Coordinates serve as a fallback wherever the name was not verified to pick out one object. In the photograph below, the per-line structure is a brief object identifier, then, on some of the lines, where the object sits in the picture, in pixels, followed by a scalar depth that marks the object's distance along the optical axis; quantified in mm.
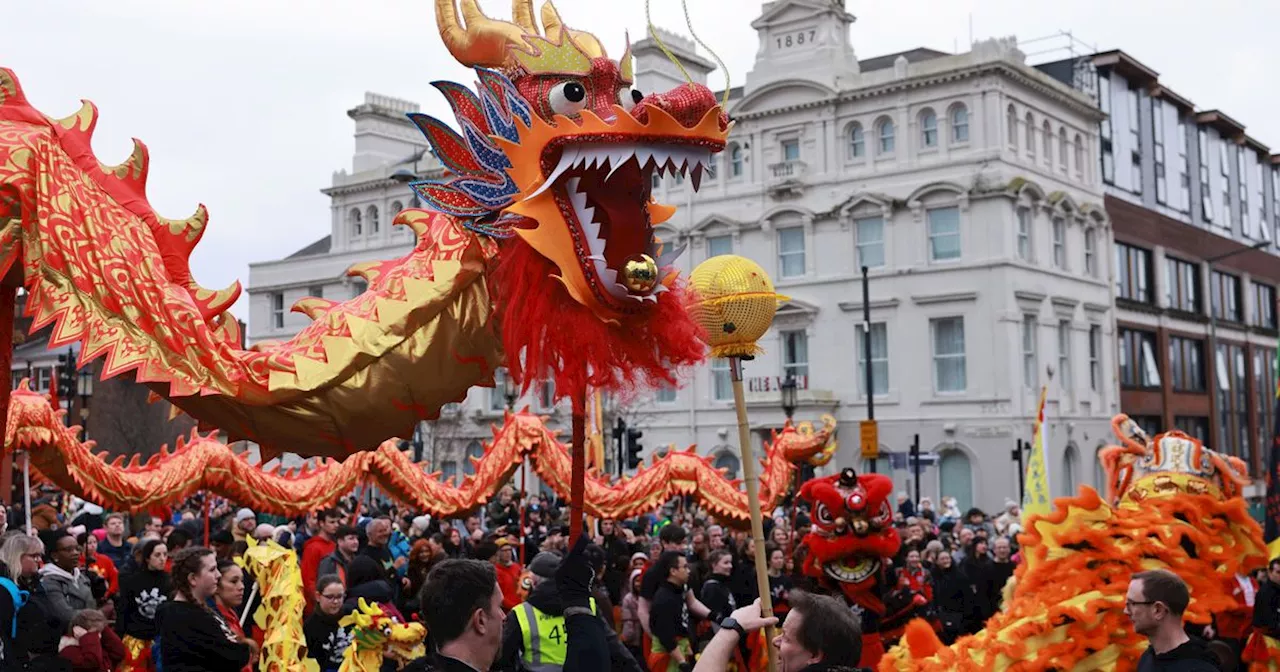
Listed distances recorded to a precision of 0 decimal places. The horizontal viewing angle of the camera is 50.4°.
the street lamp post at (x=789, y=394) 22719
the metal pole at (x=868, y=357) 26141
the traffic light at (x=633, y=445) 23397
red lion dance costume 9438
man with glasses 4914
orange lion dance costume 6621
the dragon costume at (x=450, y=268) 5191
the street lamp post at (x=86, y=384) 22089
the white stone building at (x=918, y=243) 35125
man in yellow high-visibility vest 6168
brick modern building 42344
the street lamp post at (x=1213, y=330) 43906
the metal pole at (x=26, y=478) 8969
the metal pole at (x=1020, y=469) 29959
